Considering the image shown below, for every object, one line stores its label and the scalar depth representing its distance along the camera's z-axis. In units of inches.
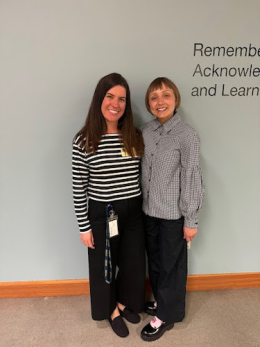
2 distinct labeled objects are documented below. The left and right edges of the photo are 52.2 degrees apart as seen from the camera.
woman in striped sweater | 55.2
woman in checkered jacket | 55.6
